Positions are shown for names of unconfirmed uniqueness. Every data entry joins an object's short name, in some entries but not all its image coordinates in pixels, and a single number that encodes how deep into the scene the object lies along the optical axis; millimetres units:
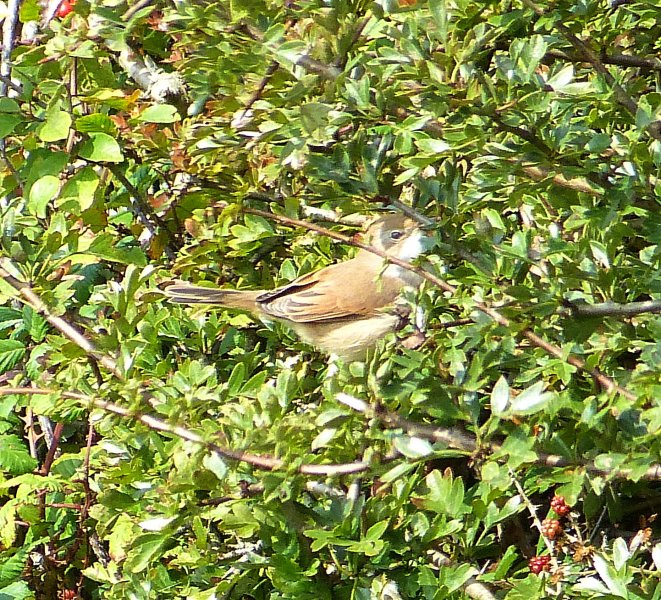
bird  5879
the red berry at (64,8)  5879
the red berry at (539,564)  3631
